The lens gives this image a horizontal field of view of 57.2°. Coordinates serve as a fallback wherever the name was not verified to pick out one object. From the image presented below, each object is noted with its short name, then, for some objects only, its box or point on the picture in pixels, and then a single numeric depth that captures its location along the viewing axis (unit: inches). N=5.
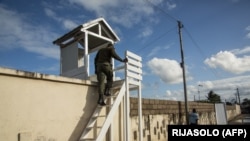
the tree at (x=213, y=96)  2327.0
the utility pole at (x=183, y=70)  518.9
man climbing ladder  253.8
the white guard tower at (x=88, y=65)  248.2
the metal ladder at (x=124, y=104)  235.1
